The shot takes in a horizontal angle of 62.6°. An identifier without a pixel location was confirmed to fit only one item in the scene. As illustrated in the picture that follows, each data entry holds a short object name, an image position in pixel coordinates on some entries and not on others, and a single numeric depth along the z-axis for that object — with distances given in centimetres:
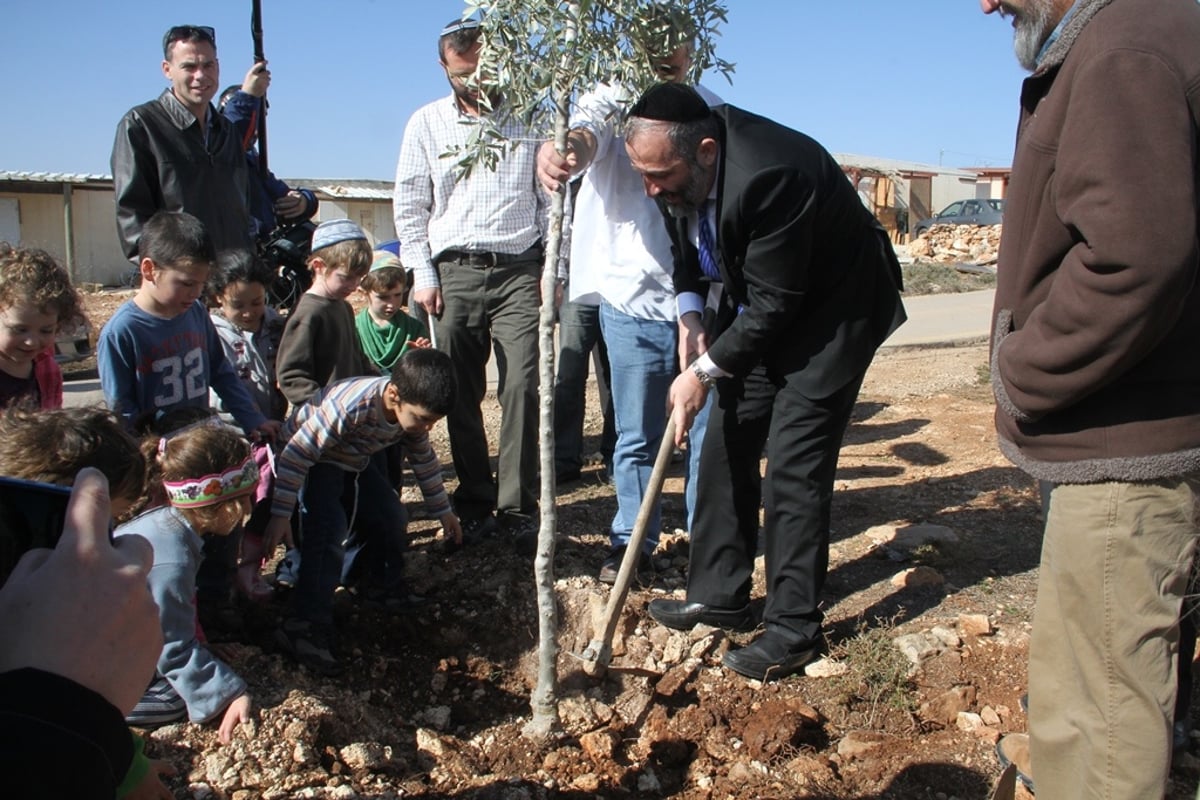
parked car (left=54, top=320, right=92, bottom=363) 988
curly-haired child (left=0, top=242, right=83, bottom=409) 299
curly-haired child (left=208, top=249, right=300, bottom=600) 409
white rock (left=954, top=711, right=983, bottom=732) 306
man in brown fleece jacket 188
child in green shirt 460
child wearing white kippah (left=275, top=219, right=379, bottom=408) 400
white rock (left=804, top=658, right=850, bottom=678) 337
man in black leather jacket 409
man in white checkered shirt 434
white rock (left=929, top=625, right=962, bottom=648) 347
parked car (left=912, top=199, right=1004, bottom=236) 2659
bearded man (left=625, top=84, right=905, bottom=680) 308
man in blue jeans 393
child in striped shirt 338
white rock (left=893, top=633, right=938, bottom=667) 341
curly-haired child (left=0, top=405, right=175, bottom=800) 216
